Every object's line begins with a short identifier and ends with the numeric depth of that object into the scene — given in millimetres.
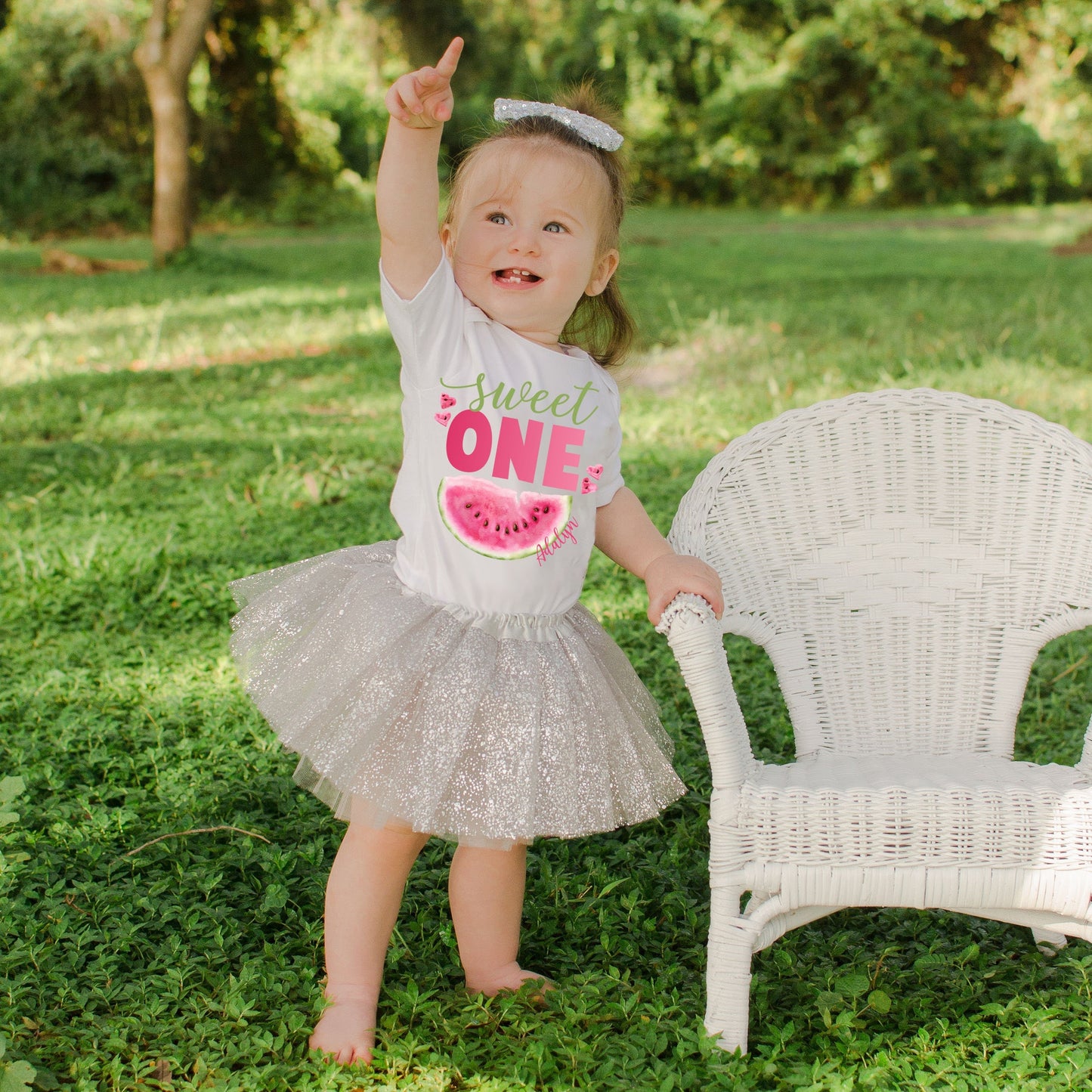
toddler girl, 1734
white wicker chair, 2105
